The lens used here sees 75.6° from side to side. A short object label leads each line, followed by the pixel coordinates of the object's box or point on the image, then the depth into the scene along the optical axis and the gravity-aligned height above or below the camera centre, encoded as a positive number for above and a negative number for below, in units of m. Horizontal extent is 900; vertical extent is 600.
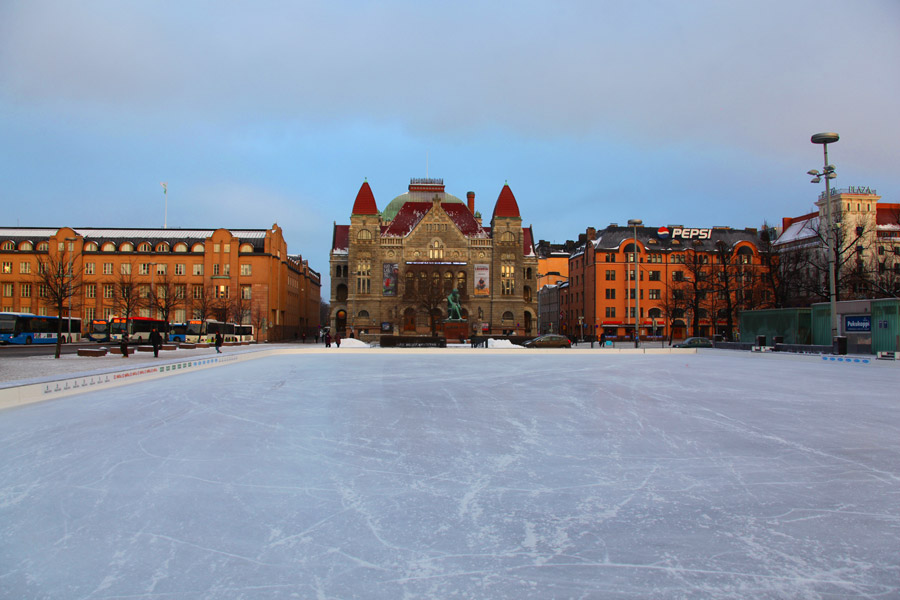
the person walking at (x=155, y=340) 29.19 -0.95
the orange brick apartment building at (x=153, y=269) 76.94 +7.09
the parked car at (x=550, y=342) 47.69 -1.72
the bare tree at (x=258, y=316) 76.62 +0.69
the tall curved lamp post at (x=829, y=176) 27.12 +6.95
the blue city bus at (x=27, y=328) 47.34 -0.60
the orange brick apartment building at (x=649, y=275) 77.50 +6.33
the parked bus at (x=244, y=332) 67.19 -1.30
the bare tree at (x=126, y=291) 64.50 +3.65
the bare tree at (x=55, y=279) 37.77 +3.90
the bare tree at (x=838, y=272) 43.56 +4.11
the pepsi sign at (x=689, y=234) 81.38 +12.21
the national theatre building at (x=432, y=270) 79.75 +7.13
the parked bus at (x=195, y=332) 56.50 -1.06
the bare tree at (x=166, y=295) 62.16 +3.21
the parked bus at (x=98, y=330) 62.82 -0.99
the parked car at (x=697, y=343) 47.03 -1.80
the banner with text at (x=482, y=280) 80.94 +5.67
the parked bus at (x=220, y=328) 55.69 -0.91
